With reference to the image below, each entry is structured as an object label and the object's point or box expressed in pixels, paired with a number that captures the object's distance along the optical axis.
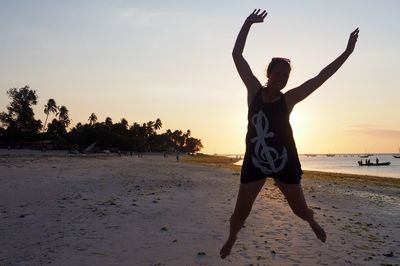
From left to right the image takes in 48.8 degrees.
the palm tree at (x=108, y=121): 154.68
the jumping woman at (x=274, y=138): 4.60
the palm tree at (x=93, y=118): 168.00
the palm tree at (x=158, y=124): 197.15
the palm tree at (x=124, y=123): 154.80
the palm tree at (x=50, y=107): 132.12
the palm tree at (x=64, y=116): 131.50
